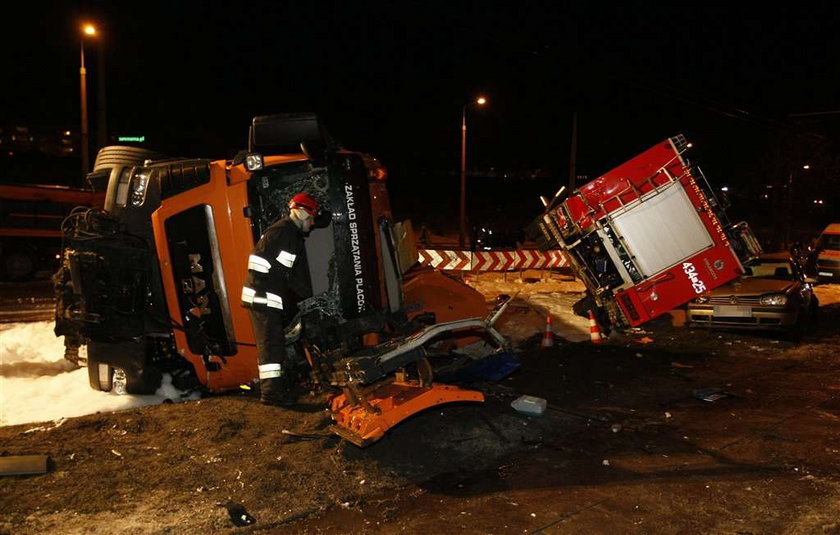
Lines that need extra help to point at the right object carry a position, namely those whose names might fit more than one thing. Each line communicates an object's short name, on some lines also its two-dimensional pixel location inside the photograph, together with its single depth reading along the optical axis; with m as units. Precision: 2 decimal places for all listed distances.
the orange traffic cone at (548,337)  8.87
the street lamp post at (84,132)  19.53
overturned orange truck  5.33
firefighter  4.96
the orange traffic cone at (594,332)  9.10
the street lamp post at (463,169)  26.56
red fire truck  8.08
